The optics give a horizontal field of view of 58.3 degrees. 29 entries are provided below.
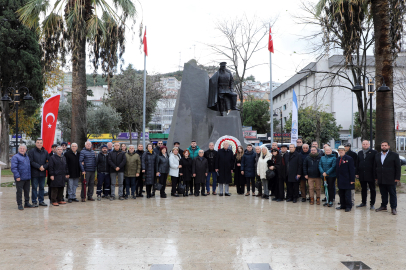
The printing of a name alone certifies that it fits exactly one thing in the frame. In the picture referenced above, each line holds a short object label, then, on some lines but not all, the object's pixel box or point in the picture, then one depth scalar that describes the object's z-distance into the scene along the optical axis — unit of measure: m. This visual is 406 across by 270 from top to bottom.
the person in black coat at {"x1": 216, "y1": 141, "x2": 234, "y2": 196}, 11.75
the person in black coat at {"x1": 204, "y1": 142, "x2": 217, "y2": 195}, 12.02
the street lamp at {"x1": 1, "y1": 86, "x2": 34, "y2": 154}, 13.96
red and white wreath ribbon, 14.57
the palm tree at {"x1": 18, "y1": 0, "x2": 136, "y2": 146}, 15.13
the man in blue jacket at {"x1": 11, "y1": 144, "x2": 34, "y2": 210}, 8.98
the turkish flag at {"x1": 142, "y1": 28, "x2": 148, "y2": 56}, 21.14
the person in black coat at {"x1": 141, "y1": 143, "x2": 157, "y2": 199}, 11.12
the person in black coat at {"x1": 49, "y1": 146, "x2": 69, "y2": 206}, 9.79
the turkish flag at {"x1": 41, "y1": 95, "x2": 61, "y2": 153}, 12.12
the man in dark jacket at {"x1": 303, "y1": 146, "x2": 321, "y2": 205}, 10.00
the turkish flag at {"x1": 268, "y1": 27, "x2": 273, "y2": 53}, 19.07
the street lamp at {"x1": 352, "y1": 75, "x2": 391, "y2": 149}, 12.45
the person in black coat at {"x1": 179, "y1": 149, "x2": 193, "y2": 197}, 11.63
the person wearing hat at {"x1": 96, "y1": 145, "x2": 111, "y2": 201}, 10.80
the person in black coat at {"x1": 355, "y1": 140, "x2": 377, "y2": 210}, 9.34
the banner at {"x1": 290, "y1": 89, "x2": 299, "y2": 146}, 14.89
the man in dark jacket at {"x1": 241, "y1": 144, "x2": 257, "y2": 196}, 11.57
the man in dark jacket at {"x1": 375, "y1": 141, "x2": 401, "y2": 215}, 8.65
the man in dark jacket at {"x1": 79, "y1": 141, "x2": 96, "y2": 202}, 10.59
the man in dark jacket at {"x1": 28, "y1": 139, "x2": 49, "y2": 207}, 9.48
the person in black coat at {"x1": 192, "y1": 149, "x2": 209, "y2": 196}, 11.62
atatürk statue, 15.07
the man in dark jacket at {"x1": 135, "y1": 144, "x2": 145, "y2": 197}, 11.41
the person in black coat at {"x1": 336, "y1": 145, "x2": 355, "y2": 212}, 9.13
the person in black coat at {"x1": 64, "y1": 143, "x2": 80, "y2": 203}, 10.43
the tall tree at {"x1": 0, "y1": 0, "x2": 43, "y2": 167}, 21.36
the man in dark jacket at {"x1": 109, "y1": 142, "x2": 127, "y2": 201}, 10.79
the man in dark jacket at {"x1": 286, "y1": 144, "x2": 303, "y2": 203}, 10.32
